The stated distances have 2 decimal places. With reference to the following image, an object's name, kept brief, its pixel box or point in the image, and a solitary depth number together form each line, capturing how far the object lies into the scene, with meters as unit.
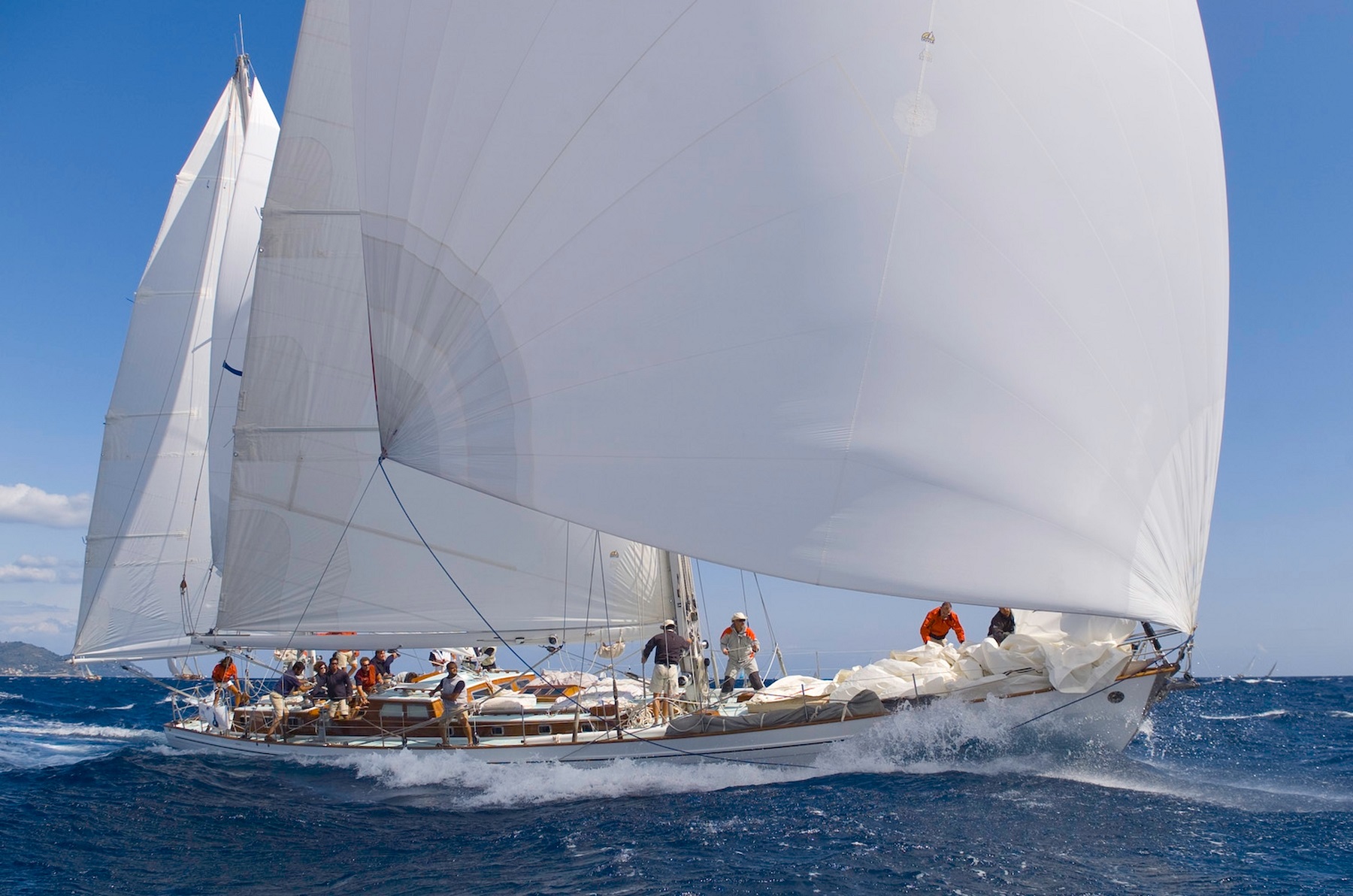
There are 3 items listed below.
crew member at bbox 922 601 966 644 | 12.86
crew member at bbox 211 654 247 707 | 15.24
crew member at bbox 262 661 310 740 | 13.14
